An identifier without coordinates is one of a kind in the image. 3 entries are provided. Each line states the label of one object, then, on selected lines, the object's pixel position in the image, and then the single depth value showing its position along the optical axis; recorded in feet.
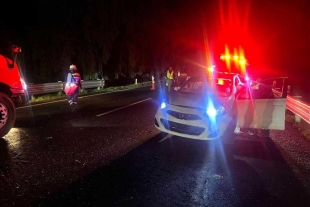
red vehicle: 20.68
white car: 18.39
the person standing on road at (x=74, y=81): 34.53
